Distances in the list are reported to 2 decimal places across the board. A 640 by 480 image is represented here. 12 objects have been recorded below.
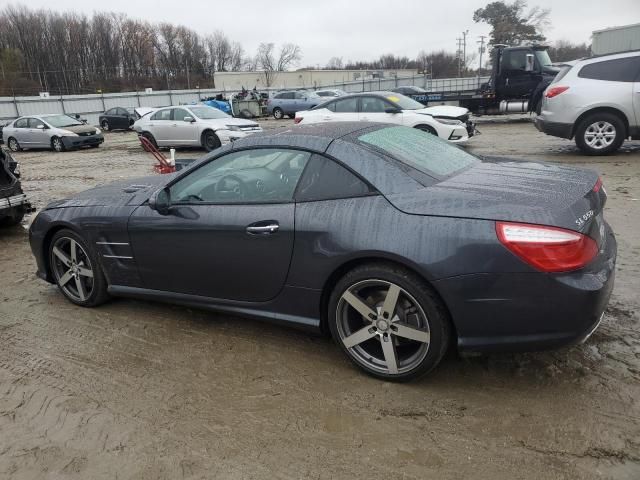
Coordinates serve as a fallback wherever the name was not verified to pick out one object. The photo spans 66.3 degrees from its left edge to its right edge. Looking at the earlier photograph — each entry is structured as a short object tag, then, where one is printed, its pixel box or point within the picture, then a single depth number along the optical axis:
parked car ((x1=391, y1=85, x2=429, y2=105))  18.23
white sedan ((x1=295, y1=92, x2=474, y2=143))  11.43
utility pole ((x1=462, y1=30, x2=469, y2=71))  90.57
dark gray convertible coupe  2.40
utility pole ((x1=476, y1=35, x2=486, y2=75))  69.76
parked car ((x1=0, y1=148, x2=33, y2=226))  6.59
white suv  9.02
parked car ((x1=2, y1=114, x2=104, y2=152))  17.92
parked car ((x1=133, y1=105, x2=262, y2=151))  14.73
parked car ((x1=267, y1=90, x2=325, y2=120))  27.38
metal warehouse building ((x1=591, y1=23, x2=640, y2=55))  22.59
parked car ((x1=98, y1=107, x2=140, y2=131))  26.88
